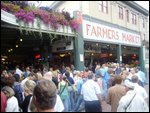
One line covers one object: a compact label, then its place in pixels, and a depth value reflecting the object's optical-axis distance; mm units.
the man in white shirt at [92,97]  3682
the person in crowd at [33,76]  3741
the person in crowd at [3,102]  2000
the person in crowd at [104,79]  5881
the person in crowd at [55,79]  4542
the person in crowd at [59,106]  2224
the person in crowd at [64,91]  4282
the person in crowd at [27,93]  2425
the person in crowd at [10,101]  2112
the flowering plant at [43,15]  5344
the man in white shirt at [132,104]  2403
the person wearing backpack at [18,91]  3240
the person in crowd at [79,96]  4768
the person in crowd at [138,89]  3061
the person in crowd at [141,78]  5573
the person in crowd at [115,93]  3030
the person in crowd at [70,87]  4647
